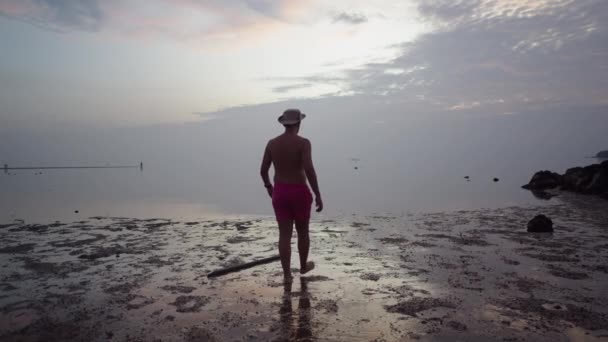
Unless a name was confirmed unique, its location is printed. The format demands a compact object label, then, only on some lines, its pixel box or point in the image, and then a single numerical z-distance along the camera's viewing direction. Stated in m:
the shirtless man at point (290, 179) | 6.45
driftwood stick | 6.89
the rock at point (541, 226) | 10.97
